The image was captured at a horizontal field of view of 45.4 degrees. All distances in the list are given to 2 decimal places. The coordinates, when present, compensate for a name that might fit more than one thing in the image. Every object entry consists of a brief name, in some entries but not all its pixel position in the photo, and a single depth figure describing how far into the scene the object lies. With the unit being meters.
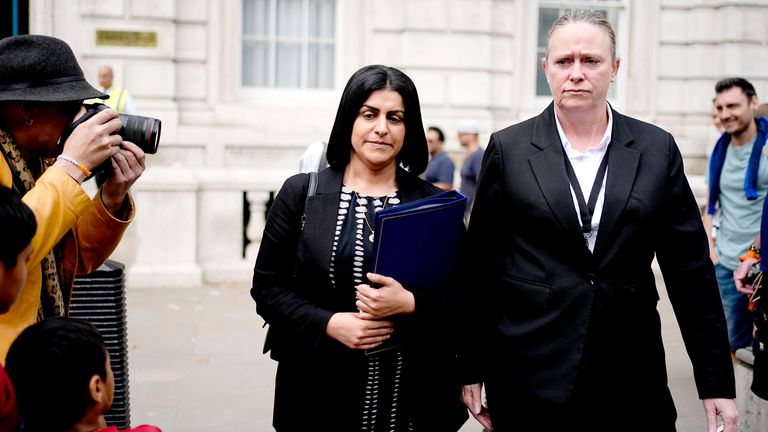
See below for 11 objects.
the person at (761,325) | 3.73
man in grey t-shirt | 6.04
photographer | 2.43
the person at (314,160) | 5.07
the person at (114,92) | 9.54
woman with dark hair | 2.97
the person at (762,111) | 7.55
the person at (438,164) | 9.80
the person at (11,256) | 2.14
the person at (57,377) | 2.17
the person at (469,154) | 9.46
